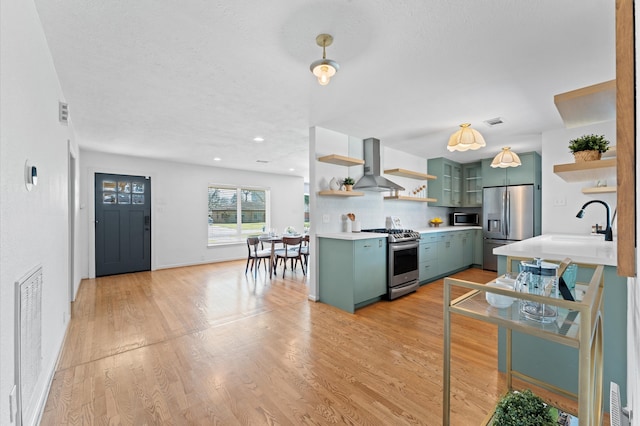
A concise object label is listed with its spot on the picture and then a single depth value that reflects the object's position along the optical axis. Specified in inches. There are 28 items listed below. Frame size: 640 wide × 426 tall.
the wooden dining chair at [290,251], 208.4
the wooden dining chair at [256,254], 208.1
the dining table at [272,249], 208.2
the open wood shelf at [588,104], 62.6
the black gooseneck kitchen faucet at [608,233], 101.2
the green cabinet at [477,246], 235.1
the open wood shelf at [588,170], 71.9
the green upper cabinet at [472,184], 246.1
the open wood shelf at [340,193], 150.4
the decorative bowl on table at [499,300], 44.6
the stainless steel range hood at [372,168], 170.1
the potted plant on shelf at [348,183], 160.4
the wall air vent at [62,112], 94.0
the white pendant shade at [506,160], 152.9
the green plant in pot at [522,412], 42.7
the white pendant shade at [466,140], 121.7
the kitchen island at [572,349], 67.2
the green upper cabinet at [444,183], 231.3
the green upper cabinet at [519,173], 205.0
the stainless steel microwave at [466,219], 250.2
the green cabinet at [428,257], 179.0
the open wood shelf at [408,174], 189.3
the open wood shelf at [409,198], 191.5
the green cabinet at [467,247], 223.5
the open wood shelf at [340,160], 147.9
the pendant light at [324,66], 74.1
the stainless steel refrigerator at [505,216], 204.4
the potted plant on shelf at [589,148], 77.9
